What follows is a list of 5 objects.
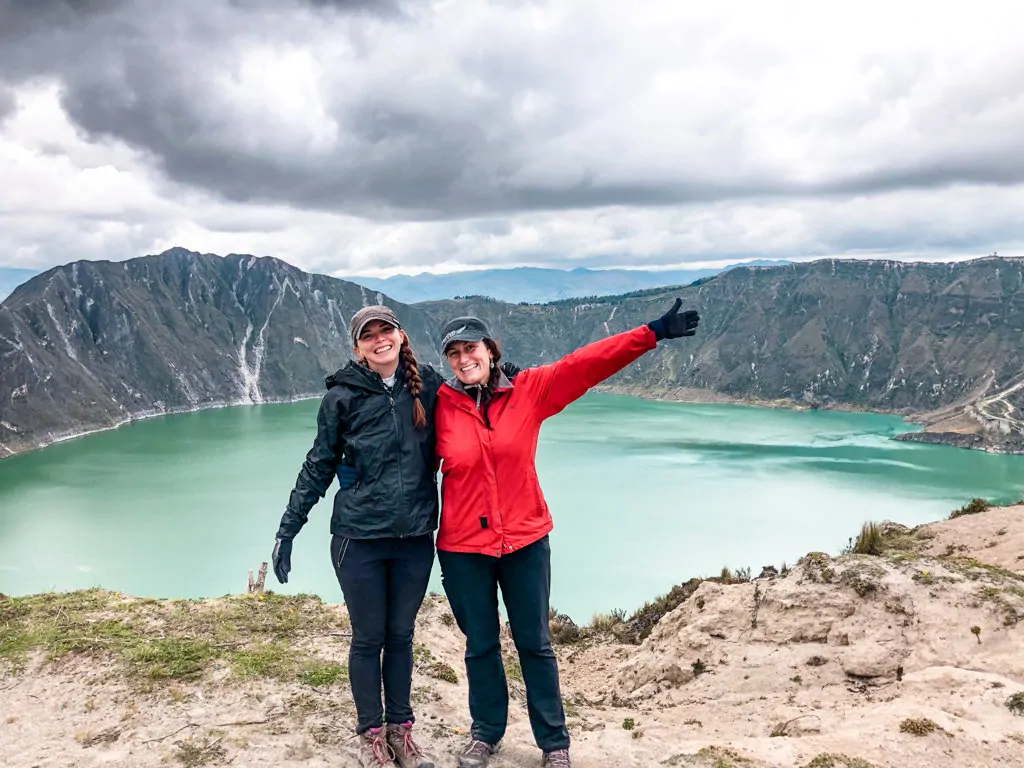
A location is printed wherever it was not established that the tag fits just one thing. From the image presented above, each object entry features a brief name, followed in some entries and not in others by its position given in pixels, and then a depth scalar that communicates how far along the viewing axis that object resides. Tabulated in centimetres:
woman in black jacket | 359
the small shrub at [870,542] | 996
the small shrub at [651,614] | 941
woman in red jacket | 355
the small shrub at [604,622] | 1002
